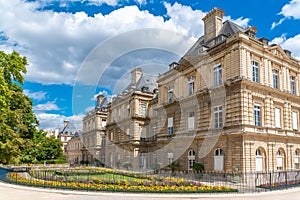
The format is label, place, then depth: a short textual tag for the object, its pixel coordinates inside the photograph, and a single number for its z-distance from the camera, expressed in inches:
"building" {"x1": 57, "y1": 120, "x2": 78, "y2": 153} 3742.6
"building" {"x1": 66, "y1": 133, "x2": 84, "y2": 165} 2746.1
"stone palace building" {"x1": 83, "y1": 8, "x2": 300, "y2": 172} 867.4
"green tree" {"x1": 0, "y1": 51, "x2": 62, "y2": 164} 846.5
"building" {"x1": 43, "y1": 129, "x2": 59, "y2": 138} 4215.1
